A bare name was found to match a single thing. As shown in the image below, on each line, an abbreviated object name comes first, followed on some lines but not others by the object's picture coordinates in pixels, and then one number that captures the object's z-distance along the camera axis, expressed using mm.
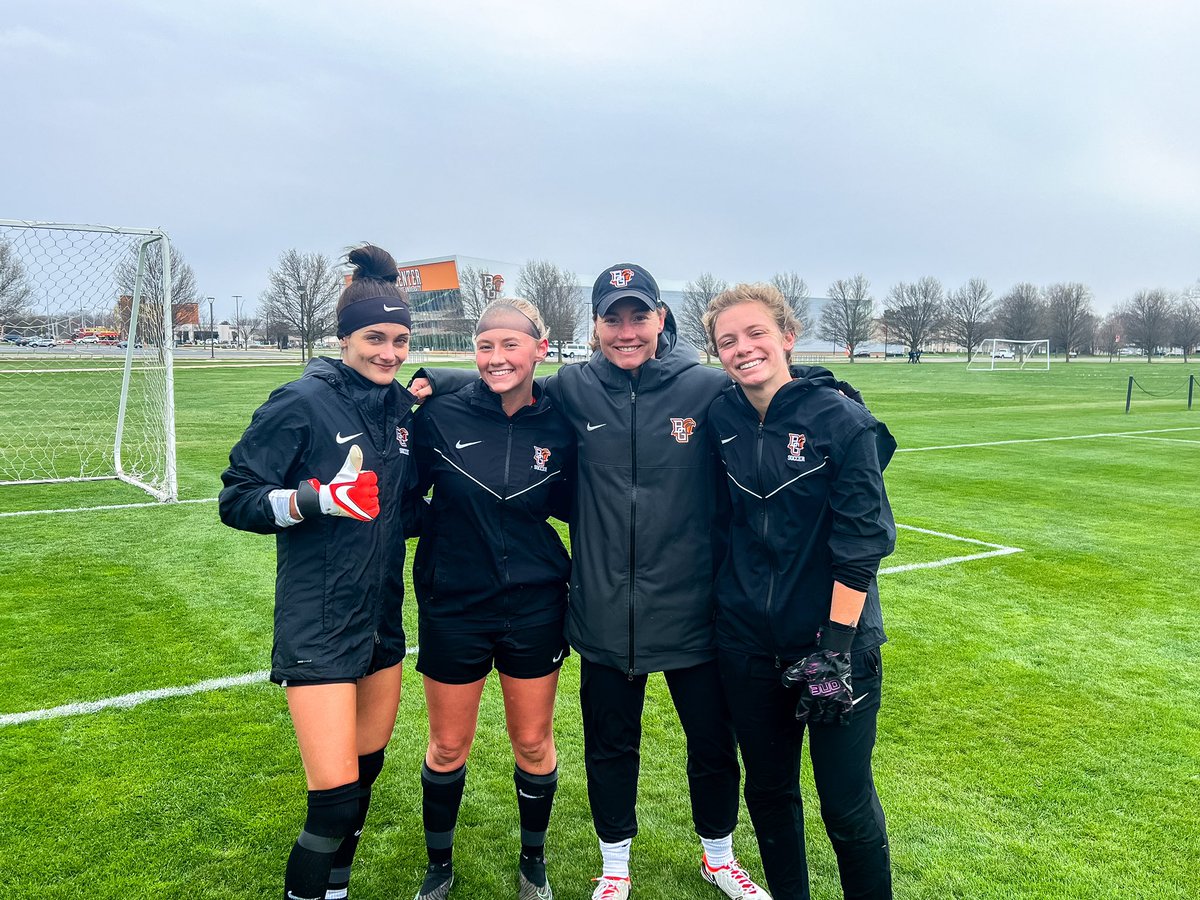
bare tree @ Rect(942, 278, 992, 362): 84688
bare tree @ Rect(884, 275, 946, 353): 81125
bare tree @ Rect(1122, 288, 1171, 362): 83438
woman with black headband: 2488
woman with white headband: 2912
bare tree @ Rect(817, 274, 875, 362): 80812
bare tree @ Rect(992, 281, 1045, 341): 83250
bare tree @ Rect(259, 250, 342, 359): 51875
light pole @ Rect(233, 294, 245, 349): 90419
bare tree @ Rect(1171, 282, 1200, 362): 82188
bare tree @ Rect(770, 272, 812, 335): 81375
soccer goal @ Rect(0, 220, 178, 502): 10086
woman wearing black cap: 2826
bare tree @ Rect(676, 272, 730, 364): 69812
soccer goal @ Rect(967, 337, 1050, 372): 62000
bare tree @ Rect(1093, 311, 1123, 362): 96950
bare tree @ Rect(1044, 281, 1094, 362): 86125
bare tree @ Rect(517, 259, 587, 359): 66688
